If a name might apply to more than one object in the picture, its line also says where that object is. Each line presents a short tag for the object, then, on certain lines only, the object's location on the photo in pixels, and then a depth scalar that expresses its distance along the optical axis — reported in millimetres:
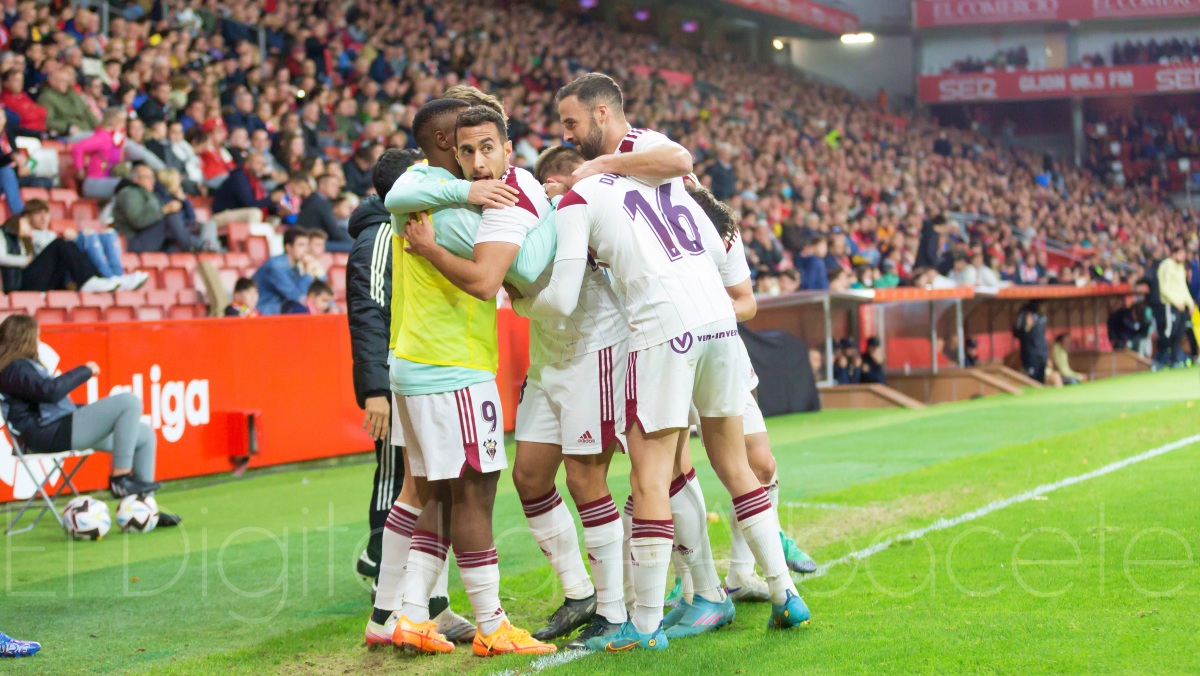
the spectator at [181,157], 13914
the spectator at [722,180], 22656
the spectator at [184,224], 13008
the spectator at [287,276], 12125
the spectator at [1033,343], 18734
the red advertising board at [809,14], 35531
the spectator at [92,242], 11555
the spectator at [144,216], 12680
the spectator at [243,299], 11430
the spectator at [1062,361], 19266
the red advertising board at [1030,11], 42312
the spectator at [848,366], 15836
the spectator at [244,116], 15453
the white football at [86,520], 7594
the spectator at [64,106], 13578
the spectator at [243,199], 13852
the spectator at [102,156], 13102
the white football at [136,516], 7812
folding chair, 7633
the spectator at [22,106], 13148
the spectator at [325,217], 13953
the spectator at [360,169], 15914
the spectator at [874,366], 15859
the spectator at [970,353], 18811
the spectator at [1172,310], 21984
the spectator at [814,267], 18344
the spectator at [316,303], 12000
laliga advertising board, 9180
